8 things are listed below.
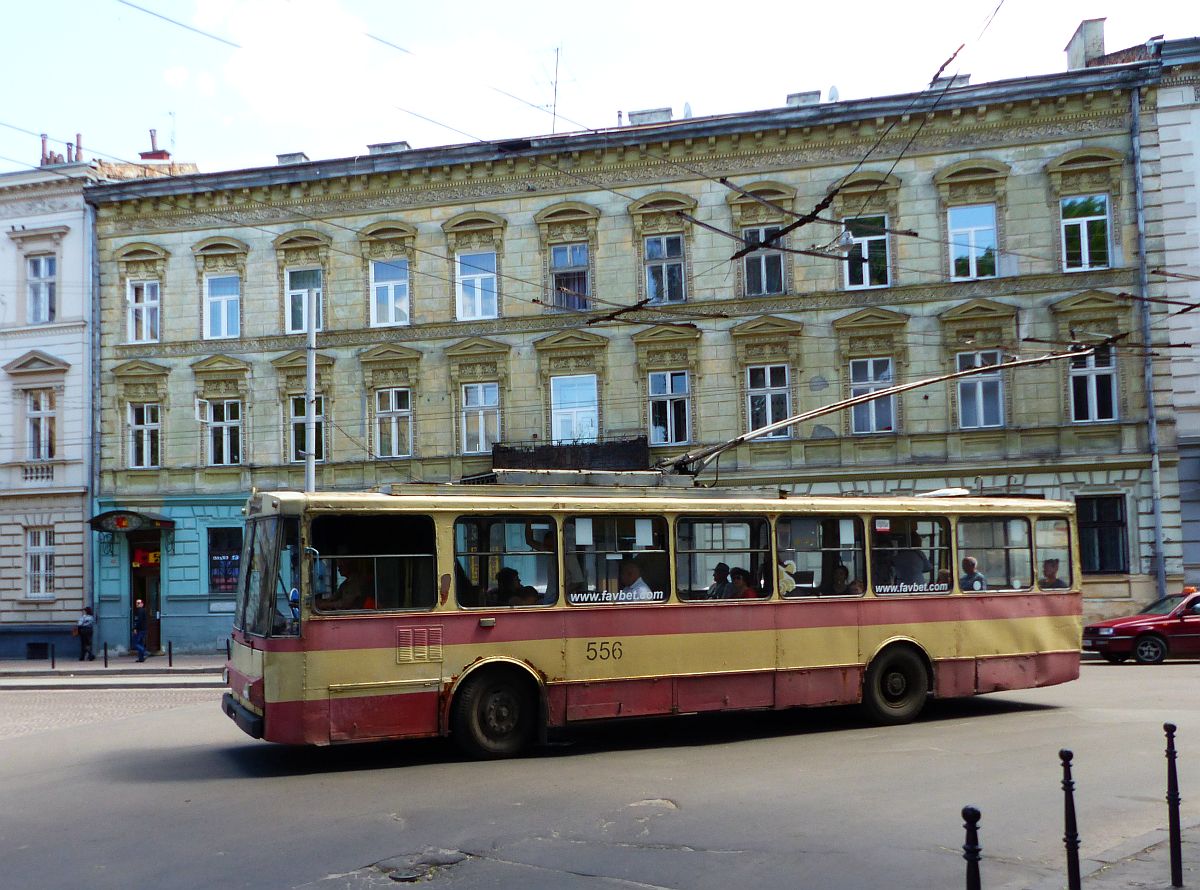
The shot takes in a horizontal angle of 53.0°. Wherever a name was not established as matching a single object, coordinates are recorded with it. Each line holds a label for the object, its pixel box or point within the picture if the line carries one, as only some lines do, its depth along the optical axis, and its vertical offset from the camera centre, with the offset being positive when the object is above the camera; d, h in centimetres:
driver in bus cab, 1160 -60
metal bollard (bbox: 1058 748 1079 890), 638 -173
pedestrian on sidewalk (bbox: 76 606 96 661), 3105 -266
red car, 2211 -234
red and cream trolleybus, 1155 -97
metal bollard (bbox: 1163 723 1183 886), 688 -188
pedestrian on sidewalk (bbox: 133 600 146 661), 2914 -249
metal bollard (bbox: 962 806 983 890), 520 -148
